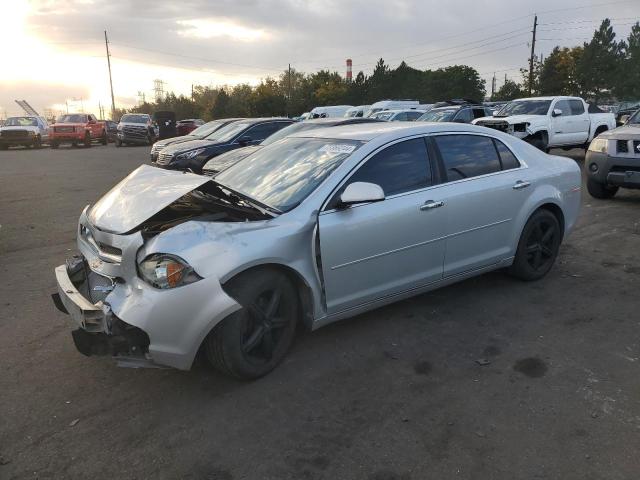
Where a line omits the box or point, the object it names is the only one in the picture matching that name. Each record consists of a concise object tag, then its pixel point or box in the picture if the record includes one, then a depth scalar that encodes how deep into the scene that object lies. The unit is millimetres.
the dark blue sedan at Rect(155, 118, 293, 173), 11625
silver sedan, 3029
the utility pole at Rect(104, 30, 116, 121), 75688
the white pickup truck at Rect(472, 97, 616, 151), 14422
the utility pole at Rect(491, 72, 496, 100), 111000
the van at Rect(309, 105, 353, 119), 24859
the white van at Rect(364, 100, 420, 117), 24828
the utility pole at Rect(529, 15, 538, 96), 52188
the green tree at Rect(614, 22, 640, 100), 52375
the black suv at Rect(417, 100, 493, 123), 16281
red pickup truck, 28500
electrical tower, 130000
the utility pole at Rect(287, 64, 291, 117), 59559
